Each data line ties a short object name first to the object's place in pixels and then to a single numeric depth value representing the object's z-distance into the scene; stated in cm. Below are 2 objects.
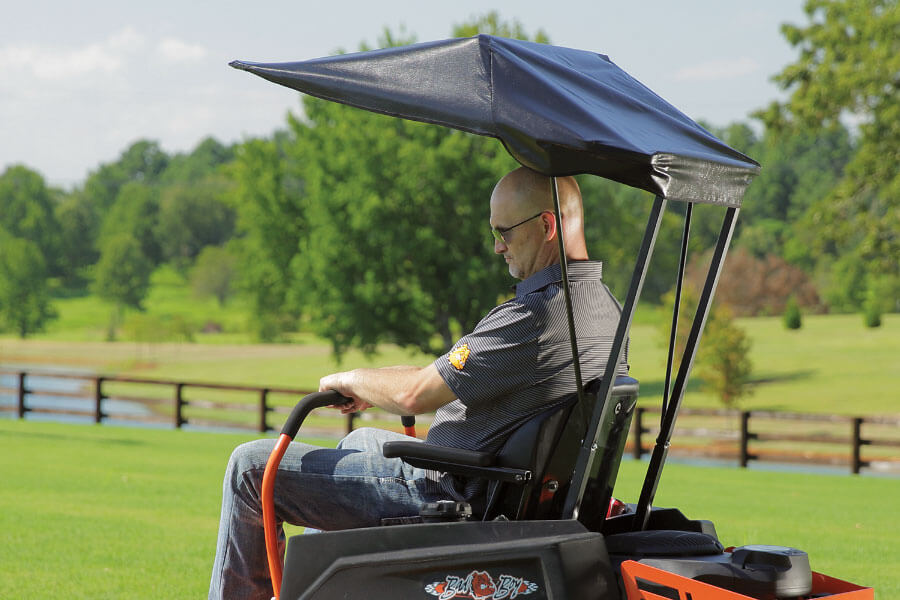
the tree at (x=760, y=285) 6906
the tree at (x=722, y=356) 3778
